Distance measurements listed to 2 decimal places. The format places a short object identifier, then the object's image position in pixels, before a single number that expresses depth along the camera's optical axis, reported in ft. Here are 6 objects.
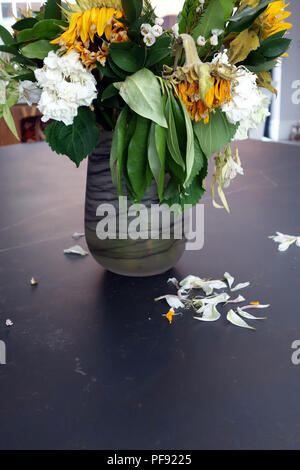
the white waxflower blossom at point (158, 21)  2.10
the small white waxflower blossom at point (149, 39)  2.08
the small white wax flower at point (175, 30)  2.26
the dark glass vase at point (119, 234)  2.67
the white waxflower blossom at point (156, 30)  2.06
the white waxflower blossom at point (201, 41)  2.20
